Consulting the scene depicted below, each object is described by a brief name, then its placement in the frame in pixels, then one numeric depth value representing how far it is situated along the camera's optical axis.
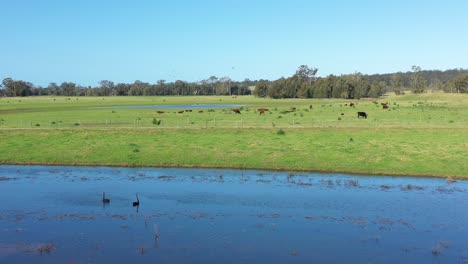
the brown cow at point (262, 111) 97.29
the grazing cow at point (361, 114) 83.62
